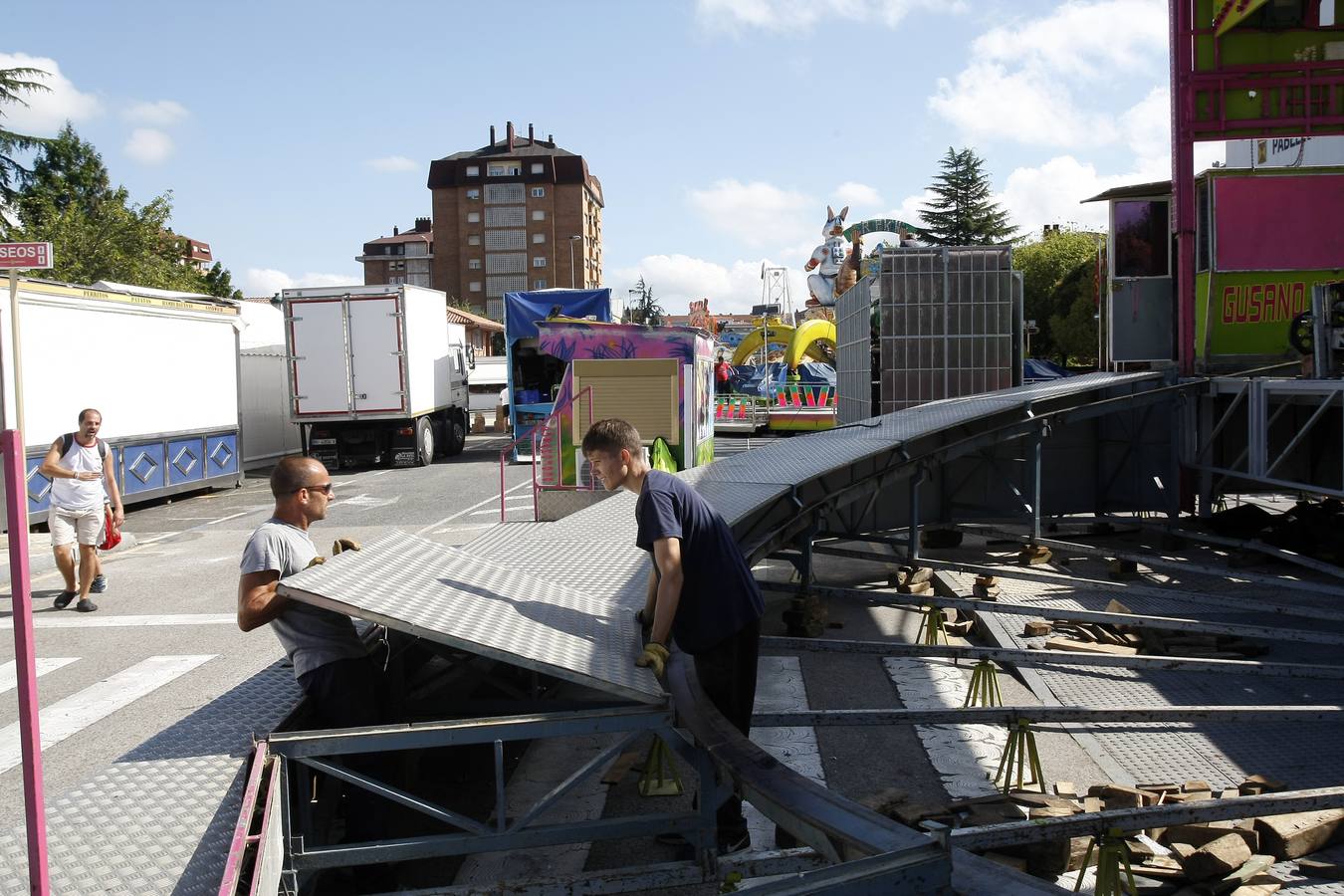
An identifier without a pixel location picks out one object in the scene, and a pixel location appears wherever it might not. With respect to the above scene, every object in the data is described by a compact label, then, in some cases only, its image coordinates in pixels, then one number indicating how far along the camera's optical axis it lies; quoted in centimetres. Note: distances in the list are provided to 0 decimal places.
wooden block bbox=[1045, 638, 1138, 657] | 775
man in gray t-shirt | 409
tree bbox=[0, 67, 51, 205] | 3269
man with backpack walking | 988
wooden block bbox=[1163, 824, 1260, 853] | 459
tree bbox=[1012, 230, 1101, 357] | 4841
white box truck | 2317
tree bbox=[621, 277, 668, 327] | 8291
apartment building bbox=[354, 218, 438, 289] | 13088
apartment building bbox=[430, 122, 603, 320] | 10512
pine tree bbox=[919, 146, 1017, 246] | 6731
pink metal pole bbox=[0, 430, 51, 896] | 232
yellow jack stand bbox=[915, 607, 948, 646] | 768
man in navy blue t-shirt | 438
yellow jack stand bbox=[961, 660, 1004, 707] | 645
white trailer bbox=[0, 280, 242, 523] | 1505
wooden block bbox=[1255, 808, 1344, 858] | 457
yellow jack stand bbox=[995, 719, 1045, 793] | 514
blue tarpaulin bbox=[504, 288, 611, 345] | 2417
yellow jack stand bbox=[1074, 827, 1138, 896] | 380
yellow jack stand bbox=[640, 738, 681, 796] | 543
